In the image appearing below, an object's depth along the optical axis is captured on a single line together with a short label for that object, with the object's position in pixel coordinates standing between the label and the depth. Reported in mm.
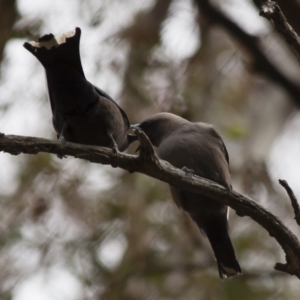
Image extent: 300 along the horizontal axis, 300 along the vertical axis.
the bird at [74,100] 9242
